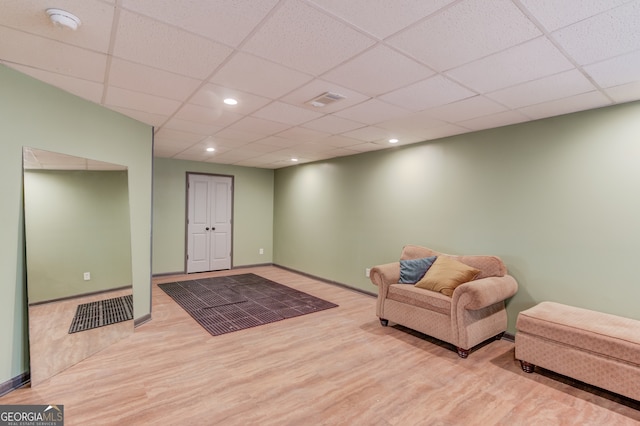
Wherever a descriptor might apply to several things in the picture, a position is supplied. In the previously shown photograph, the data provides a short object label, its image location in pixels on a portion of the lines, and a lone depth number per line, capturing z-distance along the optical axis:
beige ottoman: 2.27
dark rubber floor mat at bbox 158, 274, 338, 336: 3.95
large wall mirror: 2.51
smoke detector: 1.61
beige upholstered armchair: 3.02
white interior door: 6.71
